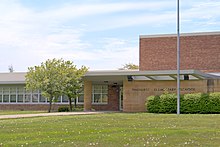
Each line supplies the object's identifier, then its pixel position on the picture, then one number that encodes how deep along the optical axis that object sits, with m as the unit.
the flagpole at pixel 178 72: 30.88
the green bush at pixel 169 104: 33.94
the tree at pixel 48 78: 38.09
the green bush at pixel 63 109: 39.94
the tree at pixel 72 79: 38.16
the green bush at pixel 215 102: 32.56
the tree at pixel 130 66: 72.97
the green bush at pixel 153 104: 34.31
